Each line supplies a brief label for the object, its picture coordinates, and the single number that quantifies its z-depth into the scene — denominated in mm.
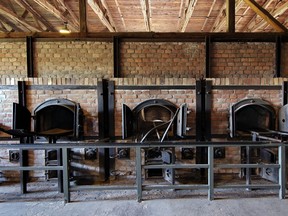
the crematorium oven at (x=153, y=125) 2850
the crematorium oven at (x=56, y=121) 2926
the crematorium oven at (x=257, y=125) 2844
